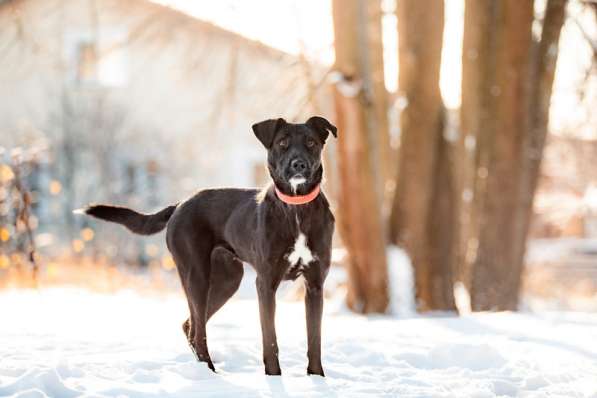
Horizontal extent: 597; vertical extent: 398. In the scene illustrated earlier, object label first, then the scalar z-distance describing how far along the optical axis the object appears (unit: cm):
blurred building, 1897
